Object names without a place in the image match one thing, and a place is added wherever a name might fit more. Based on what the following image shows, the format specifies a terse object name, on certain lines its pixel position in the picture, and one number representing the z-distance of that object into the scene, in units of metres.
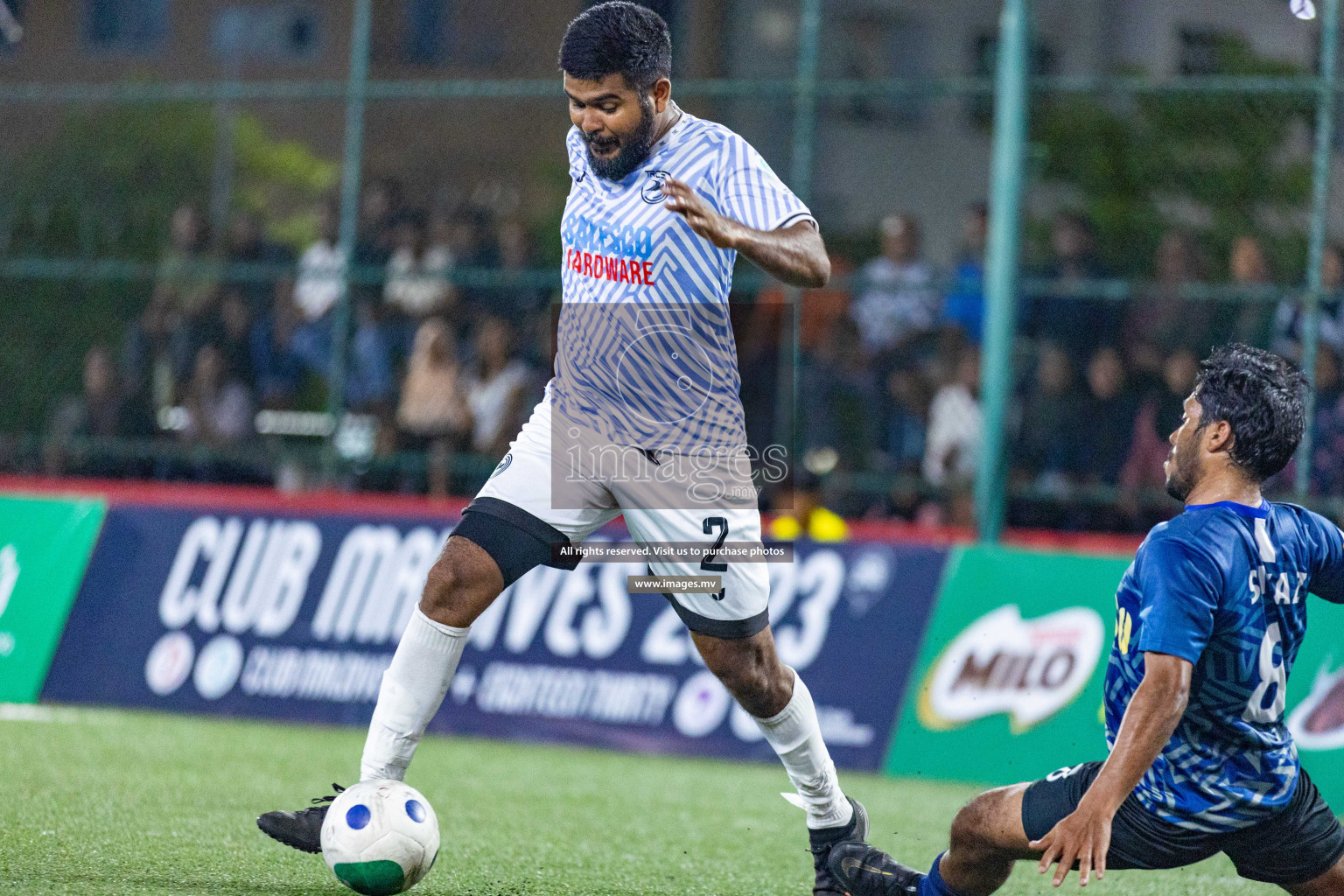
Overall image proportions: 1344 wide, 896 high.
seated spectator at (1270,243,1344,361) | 17.28
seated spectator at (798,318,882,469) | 19.97
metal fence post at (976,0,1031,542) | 17.98
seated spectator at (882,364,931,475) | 20.03
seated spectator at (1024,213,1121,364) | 18.97
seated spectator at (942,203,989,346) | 20.55
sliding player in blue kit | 7.42
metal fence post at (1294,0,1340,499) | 17.22
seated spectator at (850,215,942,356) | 20.34
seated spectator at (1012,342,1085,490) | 18.80
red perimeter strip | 17.25
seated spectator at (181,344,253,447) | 22.59
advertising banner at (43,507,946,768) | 16.91
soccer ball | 8.89
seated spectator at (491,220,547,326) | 21.09
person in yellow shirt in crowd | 18.80
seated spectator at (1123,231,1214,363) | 18.31
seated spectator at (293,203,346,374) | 21.52
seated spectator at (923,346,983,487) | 19.64
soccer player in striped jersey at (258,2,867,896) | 9.52
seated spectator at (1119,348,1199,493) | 18.23
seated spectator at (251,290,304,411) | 22.09
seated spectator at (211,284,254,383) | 22.48
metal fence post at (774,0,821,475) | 19.42
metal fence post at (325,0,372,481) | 21.34
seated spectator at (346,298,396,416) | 21.48
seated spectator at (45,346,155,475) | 22.95
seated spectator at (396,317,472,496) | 21.09
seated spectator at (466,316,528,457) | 20.84
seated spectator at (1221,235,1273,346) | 17.73
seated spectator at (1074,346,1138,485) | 18.56
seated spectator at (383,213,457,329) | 21.61
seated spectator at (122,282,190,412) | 22.91
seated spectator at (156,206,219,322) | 22.53
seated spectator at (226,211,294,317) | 22.19
